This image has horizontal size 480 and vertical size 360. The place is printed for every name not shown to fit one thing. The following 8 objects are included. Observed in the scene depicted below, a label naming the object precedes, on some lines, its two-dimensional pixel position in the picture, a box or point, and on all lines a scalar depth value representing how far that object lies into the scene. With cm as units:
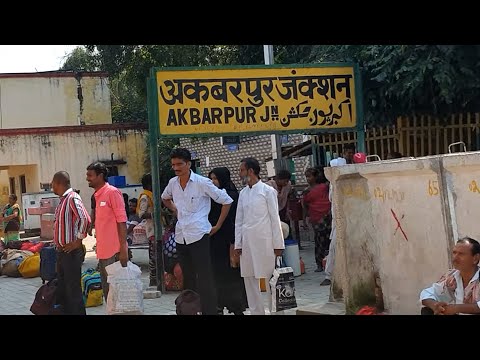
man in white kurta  752
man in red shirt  759
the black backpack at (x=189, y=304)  732
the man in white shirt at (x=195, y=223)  741
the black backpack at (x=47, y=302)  780
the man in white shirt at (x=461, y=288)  525
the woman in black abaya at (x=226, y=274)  802
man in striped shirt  748
